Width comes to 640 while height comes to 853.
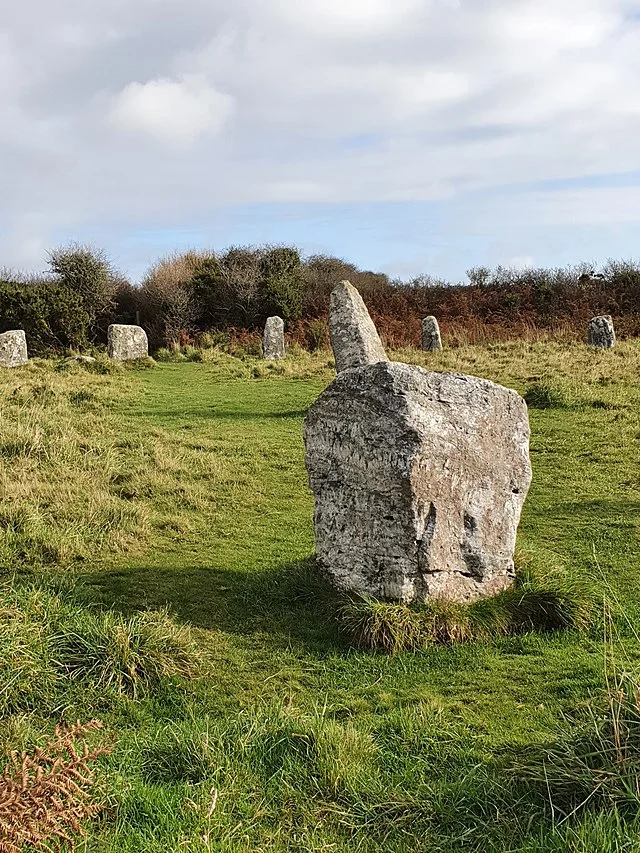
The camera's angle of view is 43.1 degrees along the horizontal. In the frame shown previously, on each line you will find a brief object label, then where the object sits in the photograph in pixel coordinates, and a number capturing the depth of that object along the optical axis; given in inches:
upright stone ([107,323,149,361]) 944.3
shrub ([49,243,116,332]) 1245.7
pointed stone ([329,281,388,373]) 550.6
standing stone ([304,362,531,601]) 232.5
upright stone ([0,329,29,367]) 853.2
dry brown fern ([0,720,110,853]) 118.2
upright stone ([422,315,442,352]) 1010.7
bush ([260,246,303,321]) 1268.5
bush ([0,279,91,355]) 1072.8
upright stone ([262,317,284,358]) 1002.7
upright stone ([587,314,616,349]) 976.9
